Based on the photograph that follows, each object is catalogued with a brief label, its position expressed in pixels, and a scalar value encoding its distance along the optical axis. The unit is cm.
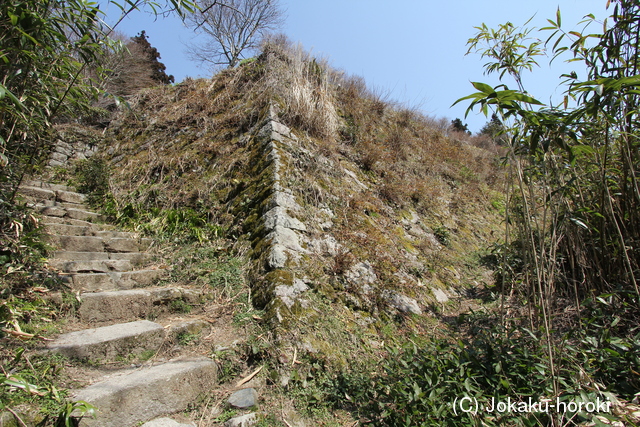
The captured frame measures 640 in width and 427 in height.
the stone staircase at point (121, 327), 170
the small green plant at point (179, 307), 265
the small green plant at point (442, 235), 489
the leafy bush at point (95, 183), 441
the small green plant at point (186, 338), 231
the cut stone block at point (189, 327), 236
